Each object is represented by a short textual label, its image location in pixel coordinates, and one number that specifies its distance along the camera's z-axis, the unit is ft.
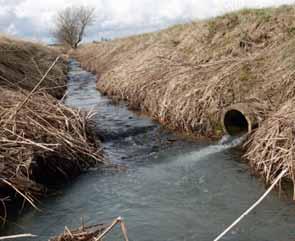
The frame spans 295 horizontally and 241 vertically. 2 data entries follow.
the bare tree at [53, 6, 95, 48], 229.86
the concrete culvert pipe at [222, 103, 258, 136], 28.71
